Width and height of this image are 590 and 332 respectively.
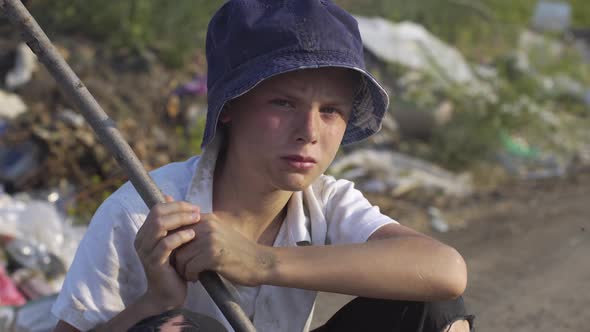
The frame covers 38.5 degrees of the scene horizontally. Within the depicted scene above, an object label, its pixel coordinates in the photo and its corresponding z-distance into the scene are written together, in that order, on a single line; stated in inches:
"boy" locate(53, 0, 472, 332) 67.4
